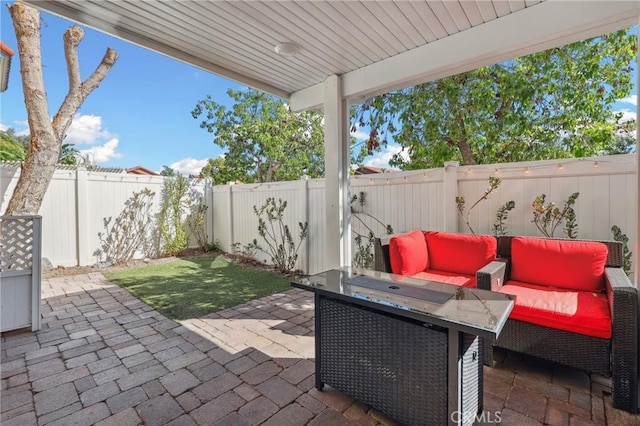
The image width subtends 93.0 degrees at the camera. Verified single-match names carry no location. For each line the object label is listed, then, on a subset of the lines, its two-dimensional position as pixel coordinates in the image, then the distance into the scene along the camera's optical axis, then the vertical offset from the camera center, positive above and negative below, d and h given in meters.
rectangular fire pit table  1.48 -0.74
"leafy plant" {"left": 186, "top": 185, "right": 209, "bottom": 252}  7.39 -0.16
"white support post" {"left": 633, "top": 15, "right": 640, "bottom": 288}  2.00 +0.10
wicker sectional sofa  1.85 -0.71
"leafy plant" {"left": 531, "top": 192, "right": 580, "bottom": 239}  3.06 -0.11
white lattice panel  3.01 -0.31
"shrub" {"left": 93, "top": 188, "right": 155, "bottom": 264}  6.21 -0.41
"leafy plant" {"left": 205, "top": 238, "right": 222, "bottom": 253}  7.46 -0.89
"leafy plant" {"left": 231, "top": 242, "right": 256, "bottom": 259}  6.50 -0.89
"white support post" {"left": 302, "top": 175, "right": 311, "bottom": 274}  5.32 -0.24
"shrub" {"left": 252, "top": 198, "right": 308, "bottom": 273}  5.52 -0.50
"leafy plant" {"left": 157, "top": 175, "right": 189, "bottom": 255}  6.95 -0.14
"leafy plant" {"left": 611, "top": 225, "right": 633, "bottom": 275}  2.78 -0.38
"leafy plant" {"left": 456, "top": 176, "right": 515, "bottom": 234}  3.43 +0.09
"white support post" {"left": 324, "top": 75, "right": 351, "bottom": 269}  3.66 +0.44
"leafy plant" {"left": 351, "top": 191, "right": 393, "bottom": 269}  4.50 -0.41
